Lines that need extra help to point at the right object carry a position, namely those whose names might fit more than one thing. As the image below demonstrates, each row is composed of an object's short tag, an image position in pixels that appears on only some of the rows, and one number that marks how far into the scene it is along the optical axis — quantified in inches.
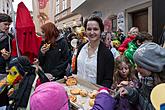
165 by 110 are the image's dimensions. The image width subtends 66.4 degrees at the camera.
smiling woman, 51.9
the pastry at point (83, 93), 44.6
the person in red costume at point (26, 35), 76.3
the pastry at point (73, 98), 43.6
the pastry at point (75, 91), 46.4
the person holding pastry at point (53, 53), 69.1
